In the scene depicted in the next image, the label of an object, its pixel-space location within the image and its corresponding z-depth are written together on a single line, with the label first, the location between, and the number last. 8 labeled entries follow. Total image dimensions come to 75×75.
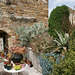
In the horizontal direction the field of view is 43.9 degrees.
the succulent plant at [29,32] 4.22
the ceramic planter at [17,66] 2.59
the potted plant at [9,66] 2.61
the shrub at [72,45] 2.56
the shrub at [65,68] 1.88
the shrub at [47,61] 2.55
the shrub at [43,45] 3.13
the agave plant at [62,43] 2.99
